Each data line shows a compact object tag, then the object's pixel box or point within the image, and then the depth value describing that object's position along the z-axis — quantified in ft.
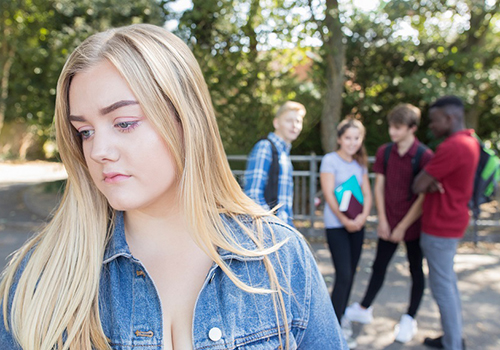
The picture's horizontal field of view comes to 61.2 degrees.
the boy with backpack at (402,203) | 12.51
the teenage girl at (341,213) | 12.10
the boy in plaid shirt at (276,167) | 11.72
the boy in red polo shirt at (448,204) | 10.94
